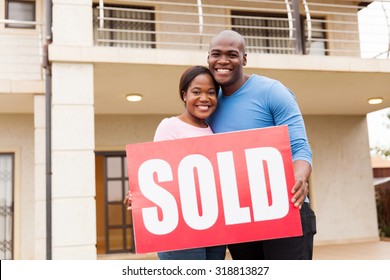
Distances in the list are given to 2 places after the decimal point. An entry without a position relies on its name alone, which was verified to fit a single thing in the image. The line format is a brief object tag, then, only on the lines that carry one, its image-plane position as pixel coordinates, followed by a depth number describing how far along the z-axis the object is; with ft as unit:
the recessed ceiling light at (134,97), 24.51
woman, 6.61
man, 6.31
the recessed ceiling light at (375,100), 28.76
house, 17.24
